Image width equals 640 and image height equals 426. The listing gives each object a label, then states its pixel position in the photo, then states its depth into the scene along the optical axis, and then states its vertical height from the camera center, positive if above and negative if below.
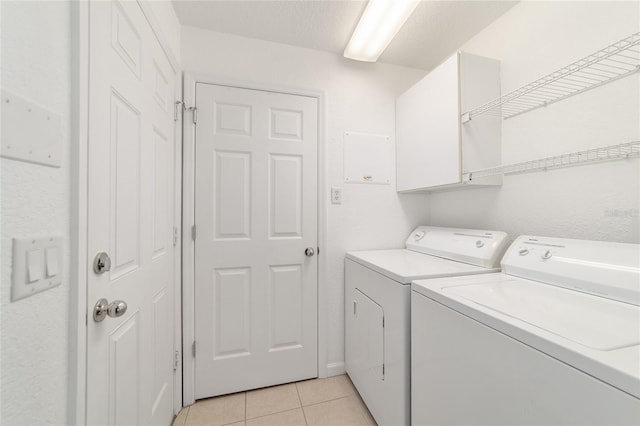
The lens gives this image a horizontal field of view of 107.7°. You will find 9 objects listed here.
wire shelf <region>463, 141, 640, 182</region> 0.99 +0.27
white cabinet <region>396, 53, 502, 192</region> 1.41 +0.58
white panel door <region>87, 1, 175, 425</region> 0.74 +0.00
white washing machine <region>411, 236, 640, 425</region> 0.53 -0.34
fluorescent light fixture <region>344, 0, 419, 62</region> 1.38 +1.23
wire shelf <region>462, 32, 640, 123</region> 1.00 +0.66
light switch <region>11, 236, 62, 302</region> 0.48 -0.11
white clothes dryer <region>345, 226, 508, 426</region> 1.15 -0.49
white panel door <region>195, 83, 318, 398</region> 1.61 -0.17
